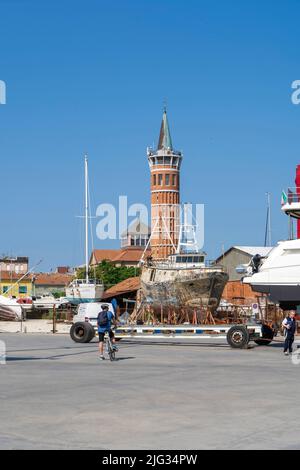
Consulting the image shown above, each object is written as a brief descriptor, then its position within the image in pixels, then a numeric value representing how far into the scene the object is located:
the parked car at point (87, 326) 30.86
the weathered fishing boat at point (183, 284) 50.84
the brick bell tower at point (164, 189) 152.50
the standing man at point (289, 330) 23.97
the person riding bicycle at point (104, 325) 22.84
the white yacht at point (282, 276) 27.36
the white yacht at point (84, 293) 73.75
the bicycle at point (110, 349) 22.95
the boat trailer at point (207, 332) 27.84
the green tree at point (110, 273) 112.44
